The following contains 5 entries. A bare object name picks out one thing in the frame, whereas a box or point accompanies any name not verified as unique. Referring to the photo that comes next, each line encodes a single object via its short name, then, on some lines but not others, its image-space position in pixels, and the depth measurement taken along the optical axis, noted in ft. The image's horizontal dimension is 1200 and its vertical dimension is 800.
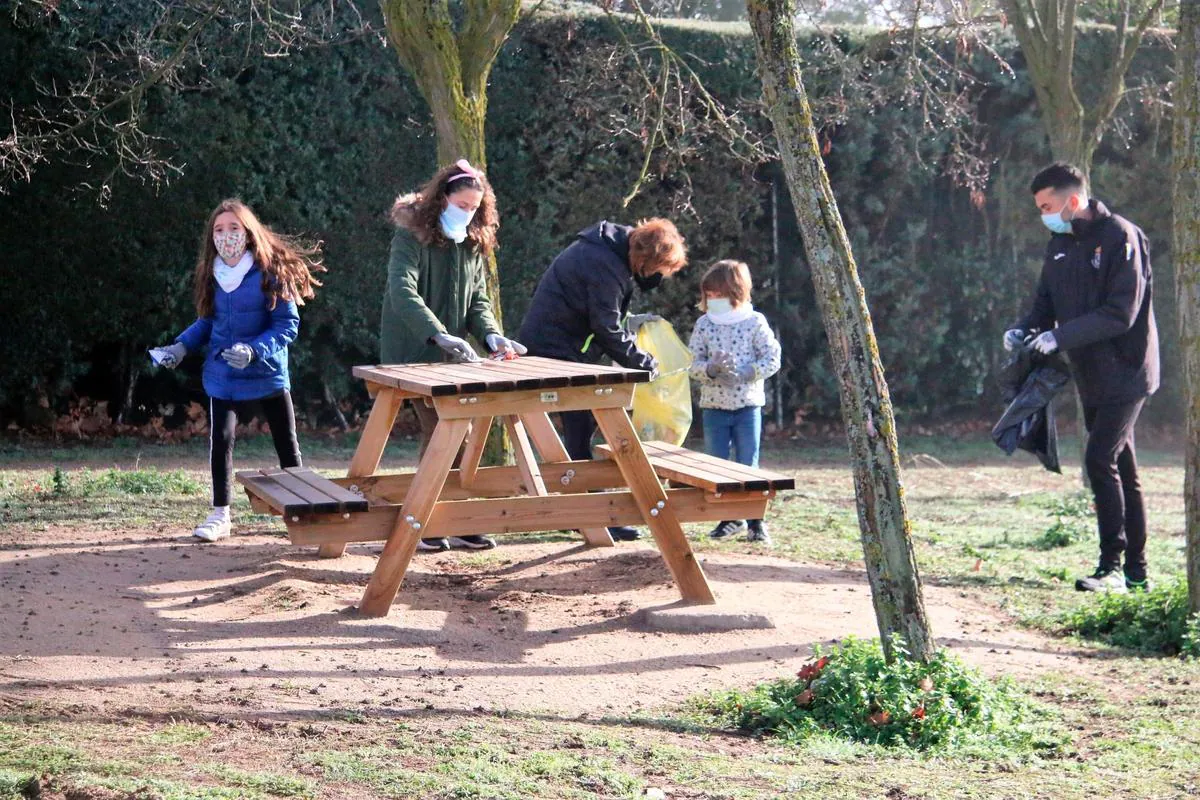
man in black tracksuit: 47.03
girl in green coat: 45.01
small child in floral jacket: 53.36
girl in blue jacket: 47.32
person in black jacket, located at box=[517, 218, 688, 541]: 47.78
